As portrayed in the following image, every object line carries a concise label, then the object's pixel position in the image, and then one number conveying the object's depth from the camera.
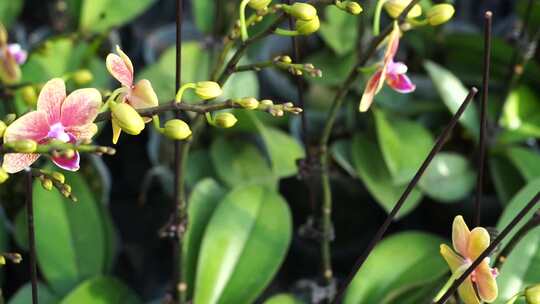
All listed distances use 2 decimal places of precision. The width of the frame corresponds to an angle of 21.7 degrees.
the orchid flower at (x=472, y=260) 0.79
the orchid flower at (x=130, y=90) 0.77
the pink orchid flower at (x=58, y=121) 0.74
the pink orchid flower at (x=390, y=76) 0.84
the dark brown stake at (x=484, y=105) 0.81
